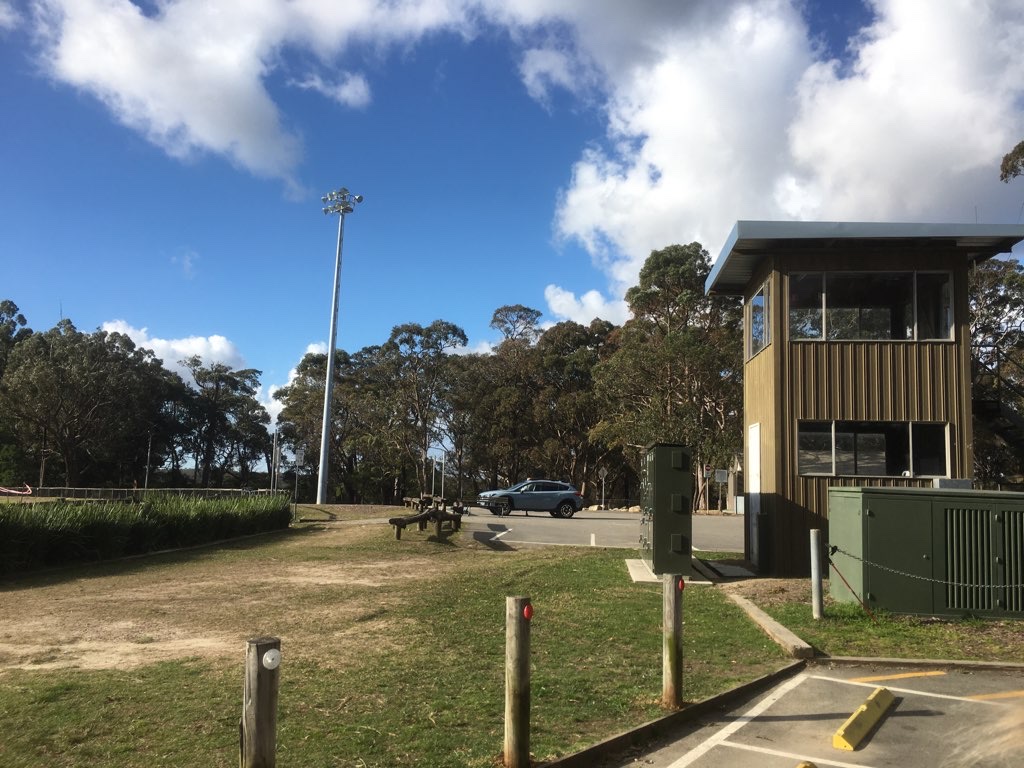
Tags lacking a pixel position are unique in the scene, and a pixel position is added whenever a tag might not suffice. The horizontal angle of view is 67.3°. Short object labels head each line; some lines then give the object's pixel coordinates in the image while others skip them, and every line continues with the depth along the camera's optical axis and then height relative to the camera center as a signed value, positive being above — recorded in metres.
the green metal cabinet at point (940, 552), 9.19 -0.81
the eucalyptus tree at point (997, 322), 35.88 +7.74
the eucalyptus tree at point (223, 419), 73.56 +4.31
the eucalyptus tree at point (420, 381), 56.66 +6.54
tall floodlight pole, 37.56 +7.79
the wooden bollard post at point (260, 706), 3.46 -1.08
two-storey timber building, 13.51 +2.14
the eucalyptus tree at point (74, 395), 53.81 +4.61
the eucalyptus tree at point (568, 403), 51.97 +4.76
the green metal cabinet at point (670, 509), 12.13 -0.51
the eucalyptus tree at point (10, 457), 53.59 +0.02
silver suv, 29.89 -1.02
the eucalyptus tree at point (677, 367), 40.50 +5.92
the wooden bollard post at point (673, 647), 5.65 -1.25
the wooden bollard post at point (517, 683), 4.40 -1.22
